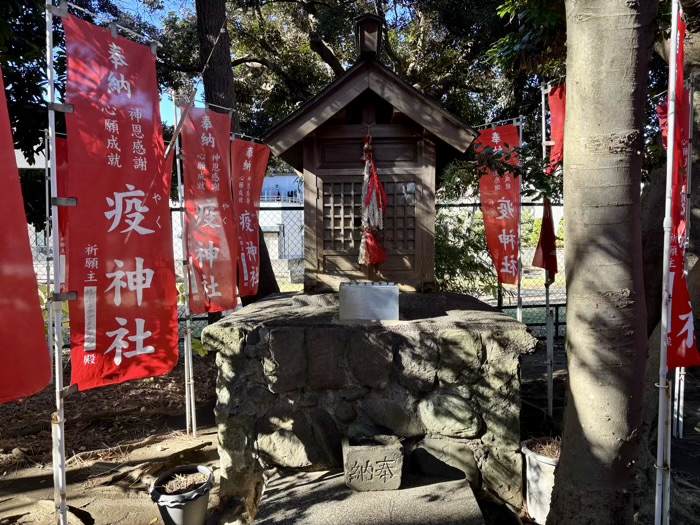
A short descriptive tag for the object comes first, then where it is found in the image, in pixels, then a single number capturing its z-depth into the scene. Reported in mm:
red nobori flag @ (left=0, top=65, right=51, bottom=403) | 2357
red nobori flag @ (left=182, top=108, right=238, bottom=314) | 5172
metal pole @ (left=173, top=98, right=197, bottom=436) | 5087
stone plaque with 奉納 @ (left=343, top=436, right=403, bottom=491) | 3277
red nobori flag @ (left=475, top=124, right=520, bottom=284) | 6465
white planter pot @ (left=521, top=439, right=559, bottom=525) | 3451
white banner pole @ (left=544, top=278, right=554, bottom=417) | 4887
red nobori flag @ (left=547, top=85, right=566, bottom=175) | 5004
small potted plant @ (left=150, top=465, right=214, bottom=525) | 3389
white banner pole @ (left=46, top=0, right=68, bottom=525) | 2904
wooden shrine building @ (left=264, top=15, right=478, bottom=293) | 4688
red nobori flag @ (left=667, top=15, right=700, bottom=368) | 2516
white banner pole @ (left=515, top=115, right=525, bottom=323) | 6062
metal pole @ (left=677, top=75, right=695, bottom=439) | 3667
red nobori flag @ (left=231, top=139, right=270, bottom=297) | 5949
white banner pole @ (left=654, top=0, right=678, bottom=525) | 2414
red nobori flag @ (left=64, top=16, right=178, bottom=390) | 3137
